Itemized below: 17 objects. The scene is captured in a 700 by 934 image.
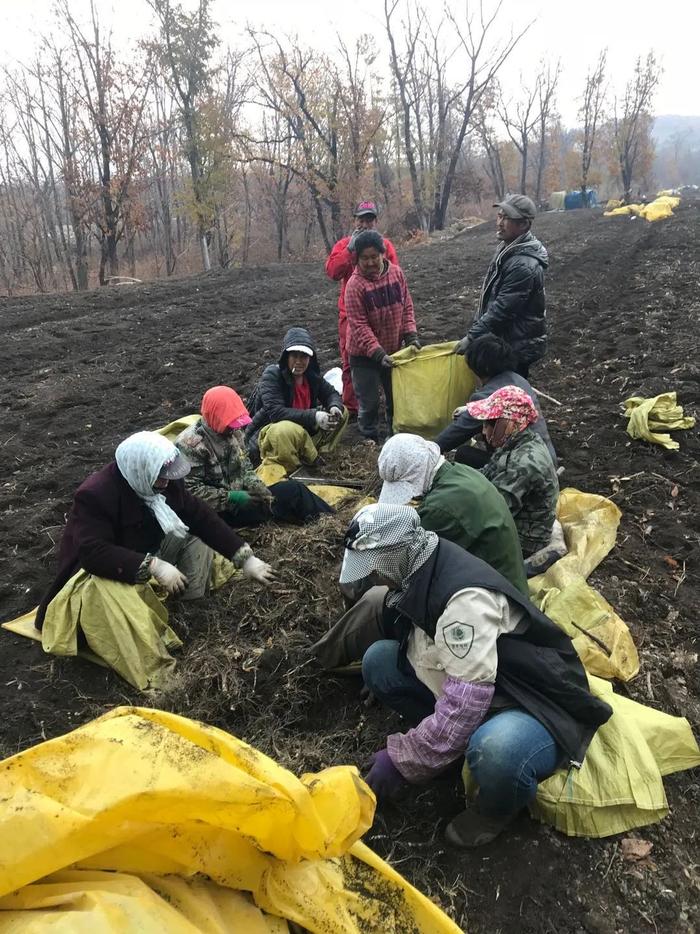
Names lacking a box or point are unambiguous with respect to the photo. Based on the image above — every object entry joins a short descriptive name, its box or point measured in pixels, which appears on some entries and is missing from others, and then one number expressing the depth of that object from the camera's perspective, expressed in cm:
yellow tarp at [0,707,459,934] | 114
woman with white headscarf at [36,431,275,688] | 270
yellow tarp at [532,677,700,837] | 196
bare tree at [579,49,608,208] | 4088
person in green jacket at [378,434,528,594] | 233
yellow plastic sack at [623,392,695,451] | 457
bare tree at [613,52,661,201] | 3941
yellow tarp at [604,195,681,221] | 1972
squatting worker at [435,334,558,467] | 371
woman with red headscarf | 348
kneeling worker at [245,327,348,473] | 440
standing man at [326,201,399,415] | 481
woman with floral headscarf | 296
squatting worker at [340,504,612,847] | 178
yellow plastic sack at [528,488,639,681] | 256
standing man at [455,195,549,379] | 403
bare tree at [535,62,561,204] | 3988
